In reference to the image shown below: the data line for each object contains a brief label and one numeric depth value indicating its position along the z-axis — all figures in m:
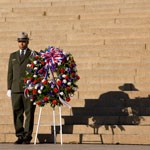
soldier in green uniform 16.78
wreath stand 16.43
